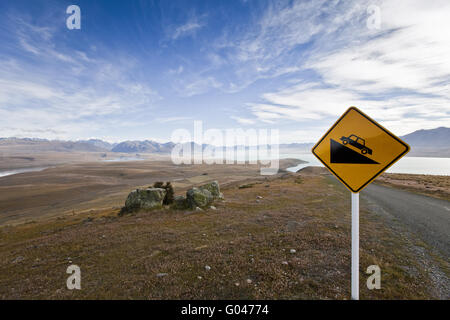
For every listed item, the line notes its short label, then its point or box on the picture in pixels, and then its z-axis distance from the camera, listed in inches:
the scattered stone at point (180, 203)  747.4
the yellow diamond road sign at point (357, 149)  141.7
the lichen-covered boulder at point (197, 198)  733.9
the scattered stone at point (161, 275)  239.6
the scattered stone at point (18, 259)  352.5
